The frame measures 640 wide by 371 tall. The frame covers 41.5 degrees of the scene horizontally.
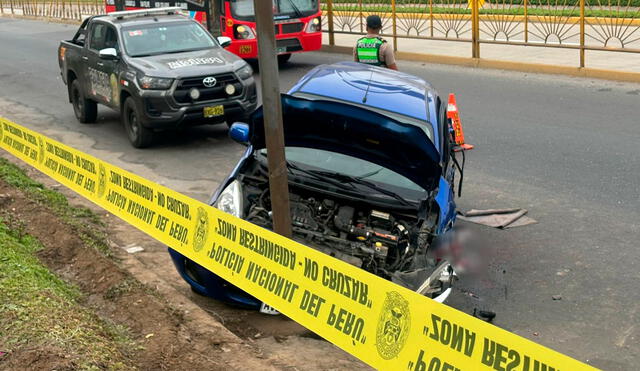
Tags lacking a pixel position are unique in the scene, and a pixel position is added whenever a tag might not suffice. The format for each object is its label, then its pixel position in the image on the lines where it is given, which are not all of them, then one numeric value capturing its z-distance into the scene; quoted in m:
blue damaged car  6.09
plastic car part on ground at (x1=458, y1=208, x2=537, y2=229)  8.32
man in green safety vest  10.16
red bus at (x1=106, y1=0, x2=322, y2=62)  18.27
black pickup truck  11.61
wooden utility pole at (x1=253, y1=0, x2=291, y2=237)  5.43
